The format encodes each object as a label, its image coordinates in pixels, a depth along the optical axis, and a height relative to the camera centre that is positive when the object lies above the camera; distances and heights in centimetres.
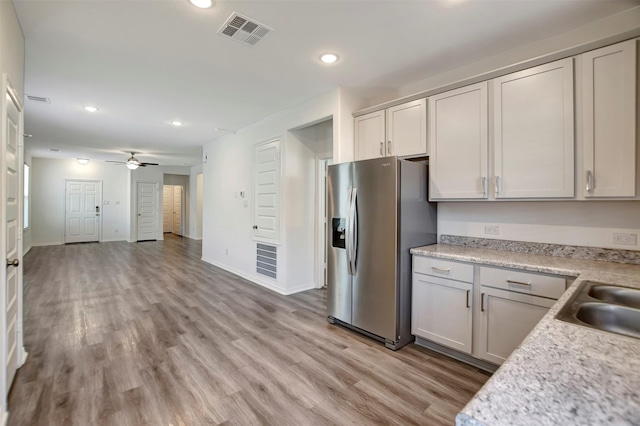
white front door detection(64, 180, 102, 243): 930 +1
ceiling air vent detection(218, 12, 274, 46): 225 +147
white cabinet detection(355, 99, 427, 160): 296 +86
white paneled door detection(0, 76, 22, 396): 186 -18
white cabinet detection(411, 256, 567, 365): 212 -76
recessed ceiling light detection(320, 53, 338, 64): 277 +147
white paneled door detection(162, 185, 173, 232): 1309 +10
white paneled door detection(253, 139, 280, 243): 458 +32
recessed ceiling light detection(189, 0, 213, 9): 203 +146
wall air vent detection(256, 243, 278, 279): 466 -81
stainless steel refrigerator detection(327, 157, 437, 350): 272 -27
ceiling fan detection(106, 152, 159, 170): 775 +130
